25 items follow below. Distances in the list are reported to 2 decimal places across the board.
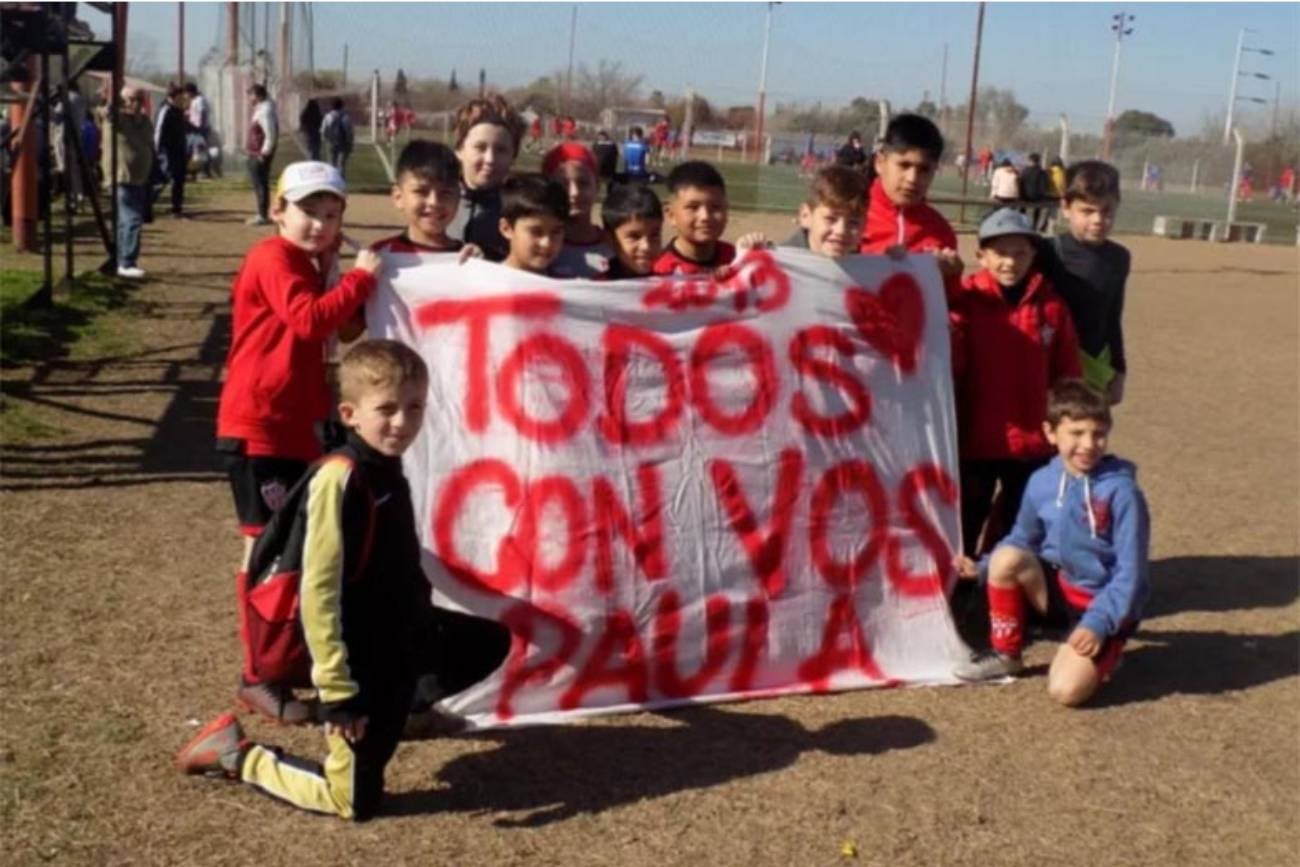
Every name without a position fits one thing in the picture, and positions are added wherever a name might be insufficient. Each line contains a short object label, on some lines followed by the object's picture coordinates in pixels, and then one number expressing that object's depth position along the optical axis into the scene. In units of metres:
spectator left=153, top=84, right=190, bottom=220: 21.78
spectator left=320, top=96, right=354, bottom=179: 26.89
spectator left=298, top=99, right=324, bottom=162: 26.41
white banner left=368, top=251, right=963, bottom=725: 4.81
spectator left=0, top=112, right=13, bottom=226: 18.08
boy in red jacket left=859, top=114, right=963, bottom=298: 5.71
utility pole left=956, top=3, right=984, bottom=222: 31.94
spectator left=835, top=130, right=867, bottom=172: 27.33
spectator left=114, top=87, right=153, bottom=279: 15.03
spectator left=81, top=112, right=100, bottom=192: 22.14
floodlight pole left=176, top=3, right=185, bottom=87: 40.81
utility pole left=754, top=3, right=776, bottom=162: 33.31
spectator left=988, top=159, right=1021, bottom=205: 22.61
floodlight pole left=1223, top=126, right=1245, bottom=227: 33.91
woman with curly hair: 5.68
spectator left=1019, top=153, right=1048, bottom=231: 26.09
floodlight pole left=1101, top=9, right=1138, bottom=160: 37.06
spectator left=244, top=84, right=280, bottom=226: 20.64
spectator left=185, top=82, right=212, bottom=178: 29.66
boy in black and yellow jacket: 3.93
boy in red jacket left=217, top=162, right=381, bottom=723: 4.63
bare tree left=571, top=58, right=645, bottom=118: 33.97
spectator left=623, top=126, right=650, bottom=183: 24.56
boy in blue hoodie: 5.23
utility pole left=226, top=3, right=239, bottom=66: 32.34
